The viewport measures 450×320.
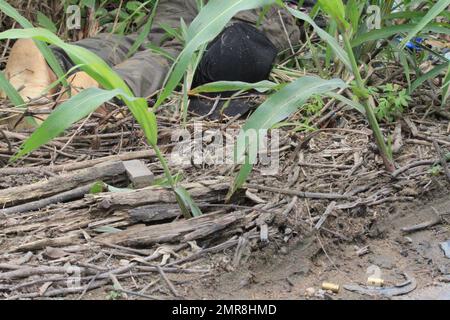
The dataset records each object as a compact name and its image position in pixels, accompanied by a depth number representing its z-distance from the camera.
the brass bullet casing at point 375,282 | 1.75
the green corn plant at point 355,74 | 1.95
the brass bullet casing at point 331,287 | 1.72
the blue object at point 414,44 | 2.78
